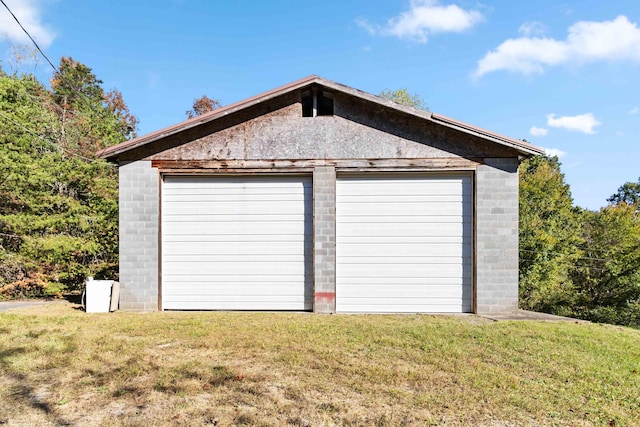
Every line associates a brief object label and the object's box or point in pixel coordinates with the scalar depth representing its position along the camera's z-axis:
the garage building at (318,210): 7.93
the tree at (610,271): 17.58
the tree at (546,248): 17.27
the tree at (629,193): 53.28
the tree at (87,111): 16.55
